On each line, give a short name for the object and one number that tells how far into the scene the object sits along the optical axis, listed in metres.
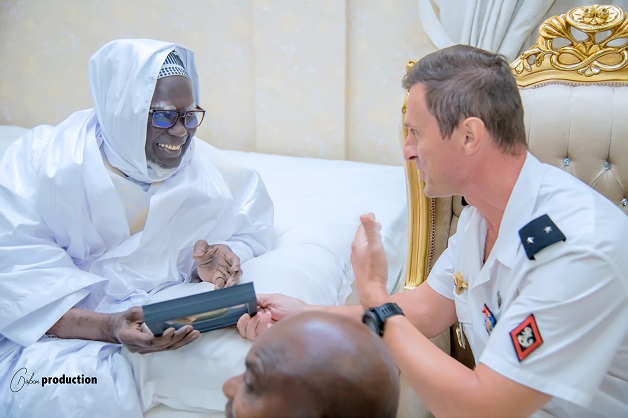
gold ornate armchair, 1.73
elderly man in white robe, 1.48
